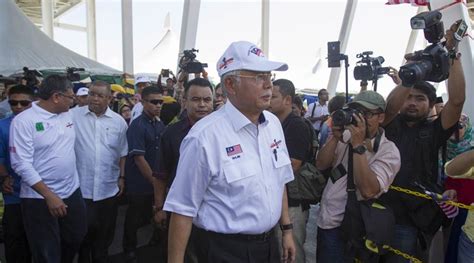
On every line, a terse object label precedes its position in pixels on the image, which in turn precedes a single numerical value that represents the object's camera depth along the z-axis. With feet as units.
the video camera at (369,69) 10.55
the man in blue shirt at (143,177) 12.55
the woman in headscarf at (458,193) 7.75
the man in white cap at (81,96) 16.34
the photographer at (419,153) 7.85
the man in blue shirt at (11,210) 10.33
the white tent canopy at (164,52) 58.03
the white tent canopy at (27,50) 41.11
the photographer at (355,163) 7.44
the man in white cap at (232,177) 5.70
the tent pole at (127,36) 35.88
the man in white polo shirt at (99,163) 11.26
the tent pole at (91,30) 72.84
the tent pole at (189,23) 34.39
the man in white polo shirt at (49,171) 9.22
